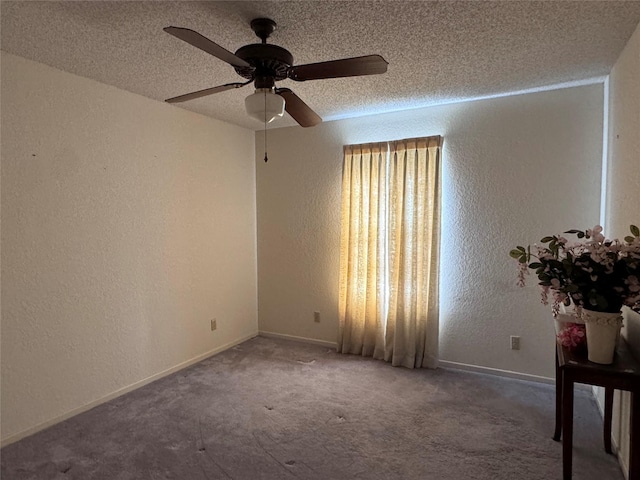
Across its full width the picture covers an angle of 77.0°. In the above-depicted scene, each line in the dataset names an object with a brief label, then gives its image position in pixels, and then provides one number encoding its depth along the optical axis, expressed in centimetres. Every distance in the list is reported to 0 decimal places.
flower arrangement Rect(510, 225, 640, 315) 172
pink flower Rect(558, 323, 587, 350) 200
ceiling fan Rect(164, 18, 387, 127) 186
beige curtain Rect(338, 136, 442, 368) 361
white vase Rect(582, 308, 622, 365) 181
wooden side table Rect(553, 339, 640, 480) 176
